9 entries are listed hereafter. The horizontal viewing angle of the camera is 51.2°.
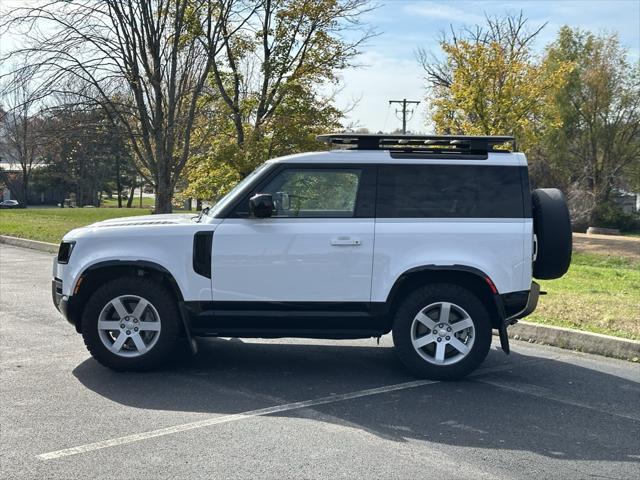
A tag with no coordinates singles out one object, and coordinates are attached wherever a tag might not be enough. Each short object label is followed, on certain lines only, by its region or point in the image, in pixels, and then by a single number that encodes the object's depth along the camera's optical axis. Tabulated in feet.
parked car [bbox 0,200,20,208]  236.92
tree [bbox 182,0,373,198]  56.75
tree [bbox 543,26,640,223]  129.70
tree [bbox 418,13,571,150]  72.18
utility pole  150.73
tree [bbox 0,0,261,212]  51.67
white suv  19.06
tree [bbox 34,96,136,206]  53.11
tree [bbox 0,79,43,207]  51.16
